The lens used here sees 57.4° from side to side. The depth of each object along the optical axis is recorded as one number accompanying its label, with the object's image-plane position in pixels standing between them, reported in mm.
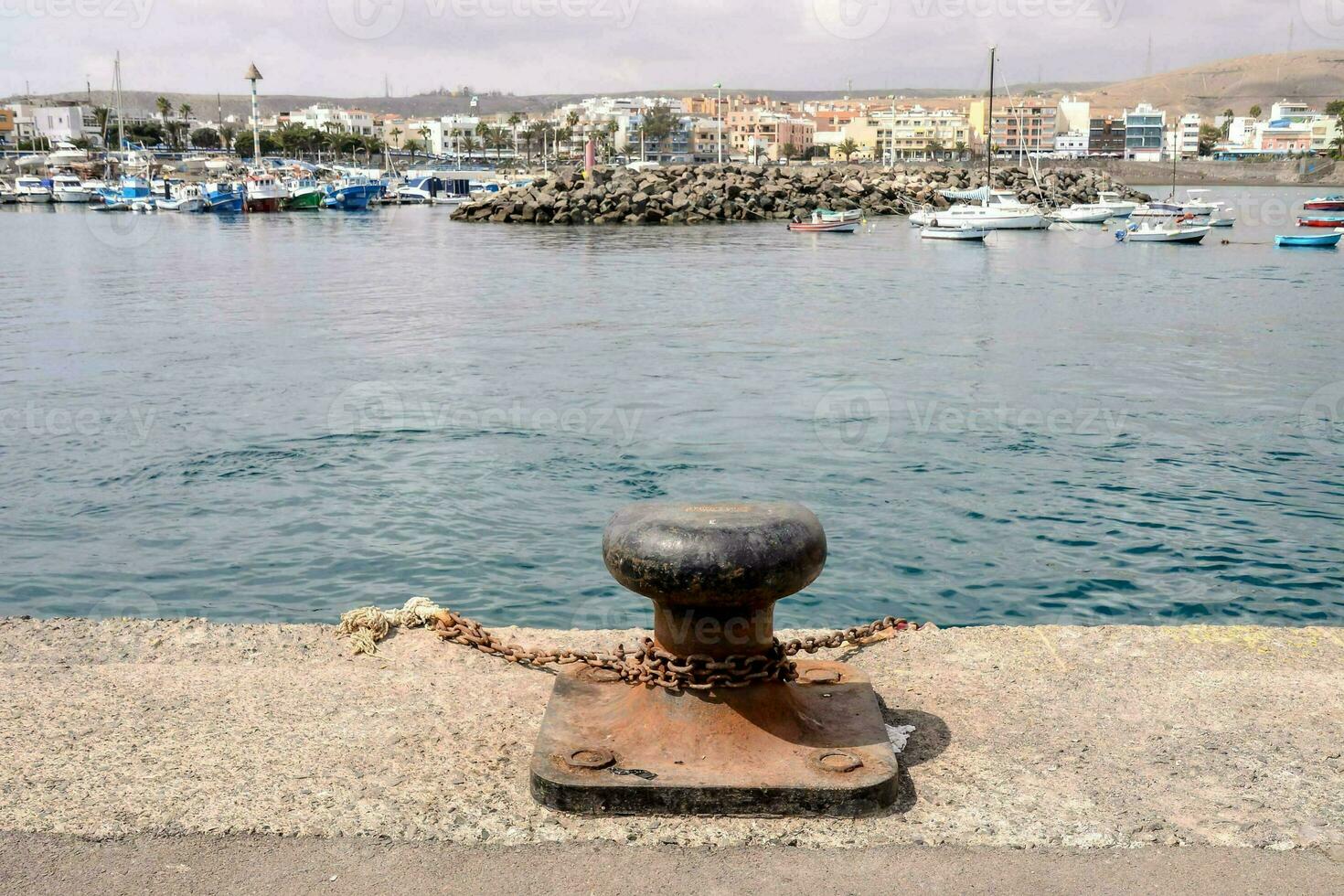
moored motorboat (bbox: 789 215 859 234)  62594
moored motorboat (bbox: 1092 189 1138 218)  75500
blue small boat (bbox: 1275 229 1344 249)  53406
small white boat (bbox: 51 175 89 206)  114750
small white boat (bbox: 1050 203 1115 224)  71625
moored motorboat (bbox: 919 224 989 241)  56125
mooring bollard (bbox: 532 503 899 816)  3408
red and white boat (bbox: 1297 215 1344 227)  63906
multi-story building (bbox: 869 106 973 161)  191625
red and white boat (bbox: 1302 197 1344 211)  79069
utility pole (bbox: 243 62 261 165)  110806
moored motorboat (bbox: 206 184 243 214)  92625
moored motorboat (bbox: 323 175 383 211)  98938
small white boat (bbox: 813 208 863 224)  63188
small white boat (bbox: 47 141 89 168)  146125
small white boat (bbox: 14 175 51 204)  120125
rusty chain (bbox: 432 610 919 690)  3715
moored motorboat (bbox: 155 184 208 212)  93000
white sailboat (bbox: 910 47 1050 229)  59531
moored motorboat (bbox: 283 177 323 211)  95938
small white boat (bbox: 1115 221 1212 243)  55875
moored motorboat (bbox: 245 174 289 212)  92938
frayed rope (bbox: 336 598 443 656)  4791
